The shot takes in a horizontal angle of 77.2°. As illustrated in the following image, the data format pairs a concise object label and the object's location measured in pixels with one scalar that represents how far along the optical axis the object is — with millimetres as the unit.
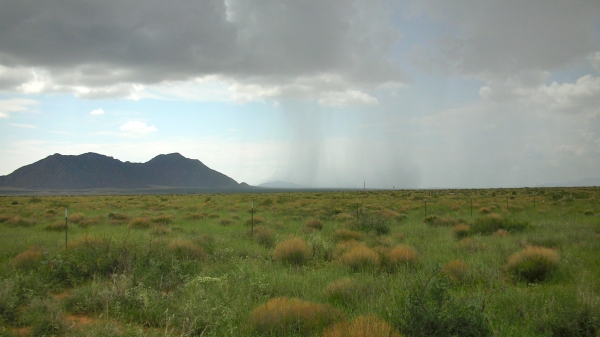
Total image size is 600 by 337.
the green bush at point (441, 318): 5133
